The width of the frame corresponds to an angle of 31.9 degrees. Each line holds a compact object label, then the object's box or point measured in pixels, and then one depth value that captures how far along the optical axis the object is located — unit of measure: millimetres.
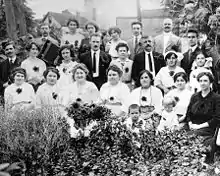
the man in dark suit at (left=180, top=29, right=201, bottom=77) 7480
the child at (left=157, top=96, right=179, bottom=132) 6117
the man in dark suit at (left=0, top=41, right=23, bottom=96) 8109
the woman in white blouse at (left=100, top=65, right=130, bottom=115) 6992
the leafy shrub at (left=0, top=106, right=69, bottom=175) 4438
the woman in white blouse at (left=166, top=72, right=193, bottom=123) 6520
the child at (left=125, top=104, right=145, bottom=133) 6066
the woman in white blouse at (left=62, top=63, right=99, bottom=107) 7090
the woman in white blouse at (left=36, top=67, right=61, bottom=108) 7234
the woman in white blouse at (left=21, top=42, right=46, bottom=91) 8094
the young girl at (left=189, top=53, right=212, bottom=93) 6996
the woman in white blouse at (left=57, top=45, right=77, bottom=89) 7673
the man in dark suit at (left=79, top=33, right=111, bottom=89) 7848
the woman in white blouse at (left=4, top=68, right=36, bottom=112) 7285
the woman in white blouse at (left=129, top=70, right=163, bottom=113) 6871
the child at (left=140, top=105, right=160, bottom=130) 5364
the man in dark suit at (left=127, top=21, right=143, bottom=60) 8211
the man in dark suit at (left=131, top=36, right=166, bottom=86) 7672
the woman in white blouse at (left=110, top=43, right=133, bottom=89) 7664
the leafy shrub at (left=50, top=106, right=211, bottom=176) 4348
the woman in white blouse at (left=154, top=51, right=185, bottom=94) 7242
